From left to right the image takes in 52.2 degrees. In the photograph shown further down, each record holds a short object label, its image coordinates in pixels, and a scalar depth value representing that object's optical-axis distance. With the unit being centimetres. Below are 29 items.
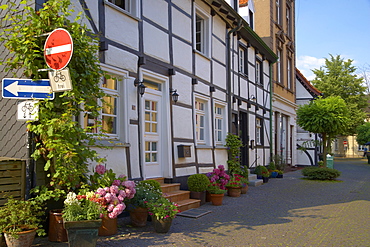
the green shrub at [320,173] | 1482
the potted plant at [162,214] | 577
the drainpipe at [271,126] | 1727
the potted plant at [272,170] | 1590
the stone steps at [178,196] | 784
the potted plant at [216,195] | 862
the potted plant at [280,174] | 1603
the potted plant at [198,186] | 856
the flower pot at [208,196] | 896
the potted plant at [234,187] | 998
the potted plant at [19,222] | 446
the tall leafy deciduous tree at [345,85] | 4109
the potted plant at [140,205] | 610
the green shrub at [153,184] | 673
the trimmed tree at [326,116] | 1516
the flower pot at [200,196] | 860
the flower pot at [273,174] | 1591
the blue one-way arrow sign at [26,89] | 448
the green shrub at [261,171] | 1401
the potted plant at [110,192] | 519
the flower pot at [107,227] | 546
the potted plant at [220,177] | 930
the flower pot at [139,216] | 611
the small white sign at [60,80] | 452
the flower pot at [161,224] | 579
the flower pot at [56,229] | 504
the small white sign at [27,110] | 482
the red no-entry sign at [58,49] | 440
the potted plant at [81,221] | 457
